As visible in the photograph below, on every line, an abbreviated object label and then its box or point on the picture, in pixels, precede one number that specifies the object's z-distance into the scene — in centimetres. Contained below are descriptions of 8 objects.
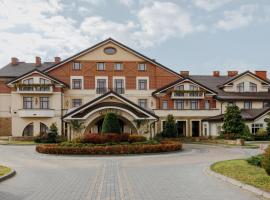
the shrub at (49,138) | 3966
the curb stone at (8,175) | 1430
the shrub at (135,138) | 2938
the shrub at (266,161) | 1200
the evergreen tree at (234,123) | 4084
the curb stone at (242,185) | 1075
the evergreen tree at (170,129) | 4525
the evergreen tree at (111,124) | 3076
